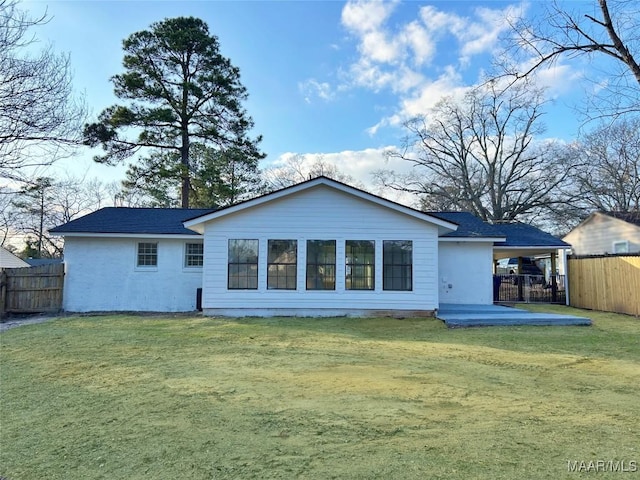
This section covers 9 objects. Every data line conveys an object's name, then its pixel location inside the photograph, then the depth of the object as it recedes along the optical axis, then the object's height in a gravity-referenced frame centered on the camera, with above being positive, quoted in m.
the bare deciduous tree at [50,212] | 30.67 +4.54
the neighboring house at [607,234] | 21.41 +2.36
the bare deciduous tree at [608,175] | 26.06 +6.92
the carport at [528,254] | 16.23 +0.63
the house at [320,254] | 11.79 +0.50
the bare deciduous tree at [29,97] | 7.57 +3.40
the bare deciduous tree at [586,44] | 7.52 +4.62
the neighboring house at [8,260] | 20.67 +0.43
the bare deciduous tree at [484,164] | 30.06 +8.62
